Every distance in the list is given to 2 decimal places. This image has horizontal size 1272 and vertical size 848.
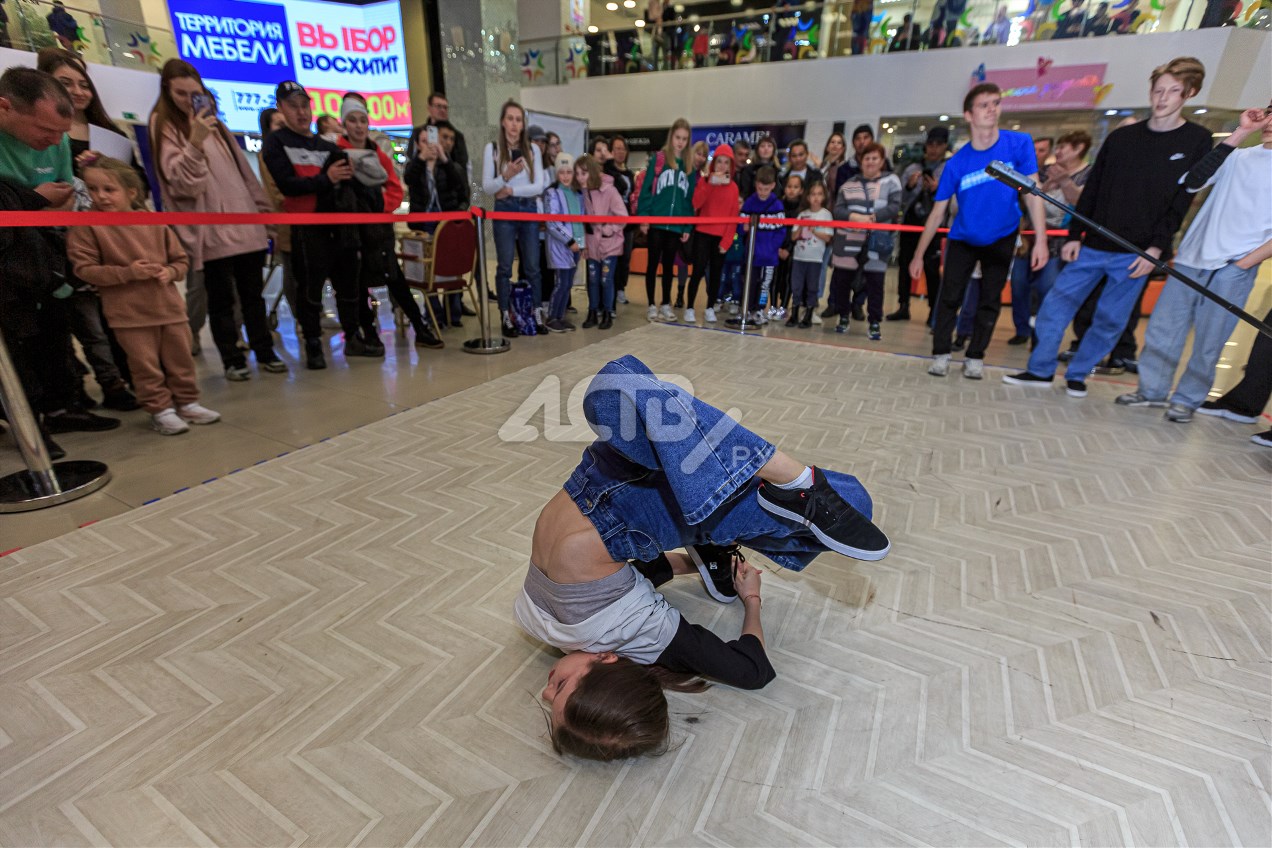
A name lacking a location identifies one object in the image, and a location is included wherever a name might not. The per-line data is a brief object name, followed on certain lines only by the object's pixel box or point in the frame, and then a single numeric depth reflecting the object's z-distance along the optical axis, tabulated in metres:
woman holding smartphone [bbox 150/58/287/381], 3.46
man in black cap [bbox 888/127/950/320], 6.25
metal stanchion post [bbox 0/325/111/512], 2.44
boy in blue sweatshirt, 6.26
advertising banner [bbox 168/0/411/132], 8.68
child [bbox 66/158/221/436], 2.87
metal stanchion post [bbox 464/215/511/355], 4.87
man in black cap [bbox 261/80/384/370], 4.05
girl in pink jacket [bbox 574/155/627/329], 5.87
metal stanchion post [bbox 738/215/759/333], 5.83
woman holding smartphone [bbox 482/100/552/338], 5.14
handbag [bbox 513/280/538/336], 5.68
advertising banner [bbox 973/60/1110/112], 9.80
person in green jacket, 6.22
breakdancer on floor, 1.36
